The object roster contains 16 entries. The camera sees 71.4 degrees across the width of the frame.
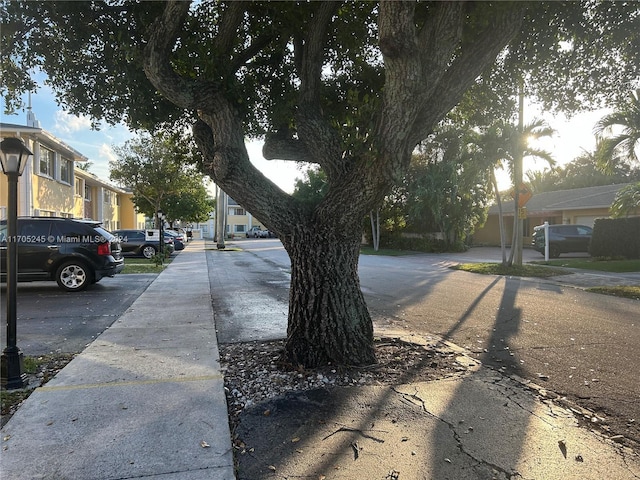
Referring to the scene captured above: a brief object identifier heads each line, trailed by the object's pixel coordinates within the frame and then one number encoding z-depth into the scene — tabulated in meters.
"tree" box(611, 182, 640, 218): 16.91
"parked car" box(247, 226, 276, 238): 72.43
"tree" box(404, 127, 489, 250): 29.16
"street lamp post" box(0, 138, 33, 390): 4.62
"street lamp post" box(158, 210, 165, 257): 20.62
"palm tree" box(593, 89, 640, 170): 15.15
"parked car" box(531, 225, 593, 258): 23.55
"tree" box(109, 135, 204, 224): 30.64
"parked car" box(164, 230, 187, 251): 31.11
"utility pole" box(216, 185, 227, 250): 34.34
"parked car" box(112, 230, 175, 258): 23.11
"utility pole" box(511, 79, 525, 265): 15.95
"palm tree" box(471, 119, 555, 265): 15.97
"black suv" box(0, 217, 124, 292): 10.38
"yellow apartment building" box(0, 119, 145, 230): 18.06
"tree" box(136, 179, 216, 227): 40.62
